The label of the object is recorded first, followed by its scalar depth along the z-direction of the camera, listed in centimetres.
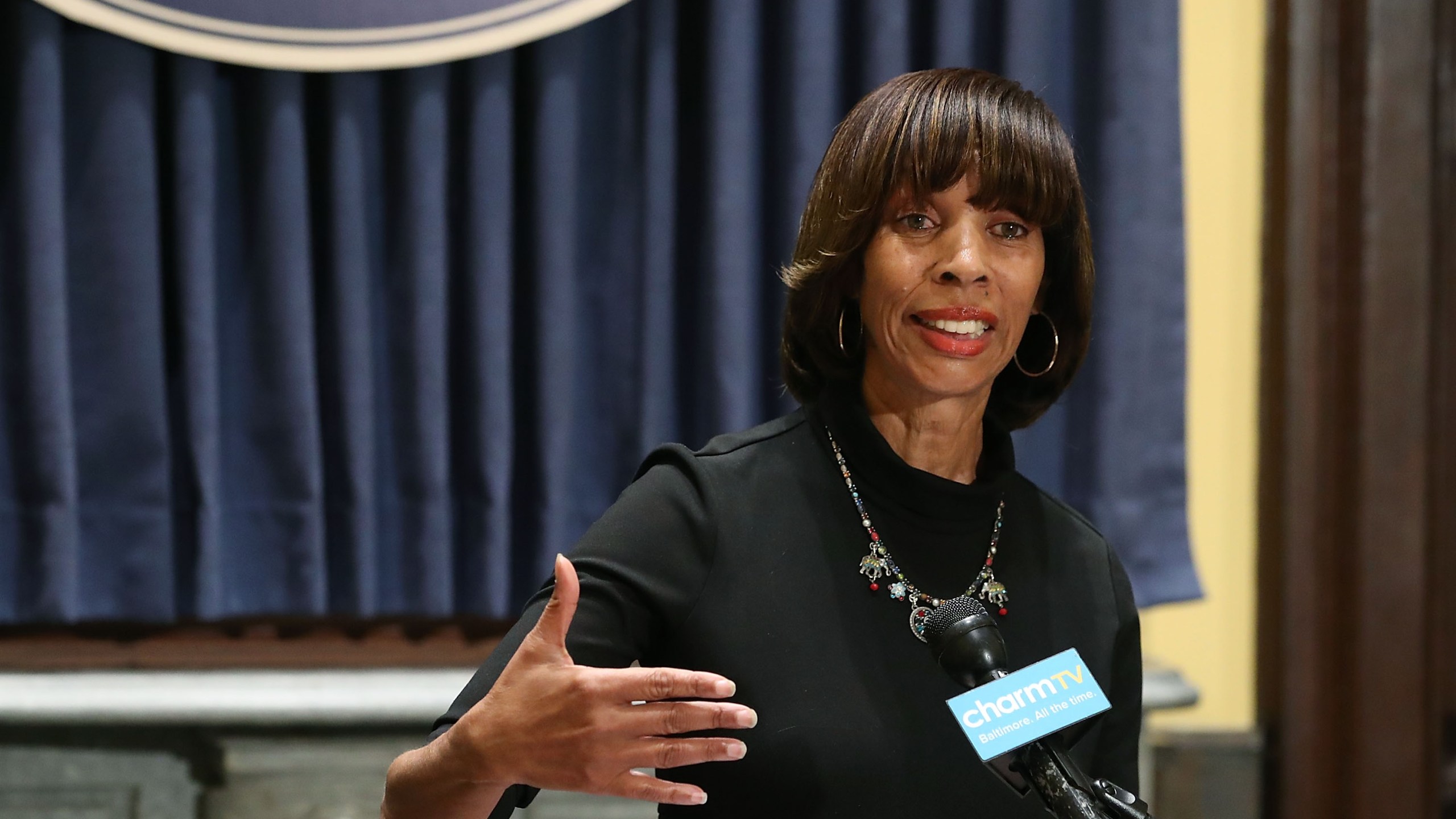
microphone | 368
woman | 381
